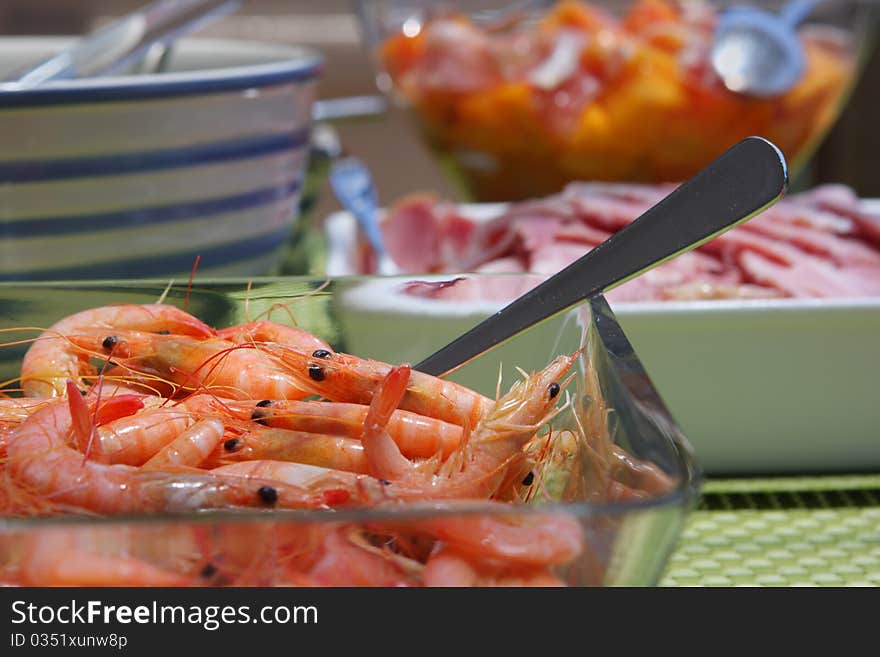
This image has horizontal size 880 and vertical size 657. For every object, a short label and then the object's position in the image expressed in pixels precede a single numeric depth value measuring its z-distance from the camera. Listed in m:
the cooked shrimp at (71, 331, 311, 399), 0.47
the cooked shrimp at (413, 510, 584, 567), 0.30
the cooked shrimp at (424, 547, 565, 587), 0.31
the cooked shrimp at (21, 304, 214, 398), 0.48
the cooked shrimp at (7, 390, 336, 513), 0.37
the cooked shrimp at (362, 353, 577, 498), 0.39
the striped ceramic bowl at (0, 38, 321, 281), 0.65
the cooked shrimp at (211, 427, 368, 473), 0.42
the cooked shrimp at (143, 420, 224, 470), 0.41
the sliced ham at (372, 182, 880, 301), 0.70
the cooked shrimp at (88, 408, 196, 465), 0.41
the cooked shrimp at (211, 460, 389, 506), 0.37
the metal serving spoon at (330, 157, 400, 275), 0.86
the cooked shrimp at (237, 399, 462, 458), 0.43
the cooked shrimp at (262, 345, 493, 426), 0.45
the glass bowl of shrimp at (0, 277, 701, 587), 0.30
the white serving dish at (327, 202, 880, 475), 0.61
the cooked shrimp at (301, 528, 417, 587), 0.31
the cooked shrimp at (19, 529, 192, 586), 0.30
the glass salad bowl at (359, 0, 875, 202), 0.98
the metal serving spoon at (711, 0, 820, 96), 0.98
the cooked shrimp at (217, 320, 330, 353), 0.49
